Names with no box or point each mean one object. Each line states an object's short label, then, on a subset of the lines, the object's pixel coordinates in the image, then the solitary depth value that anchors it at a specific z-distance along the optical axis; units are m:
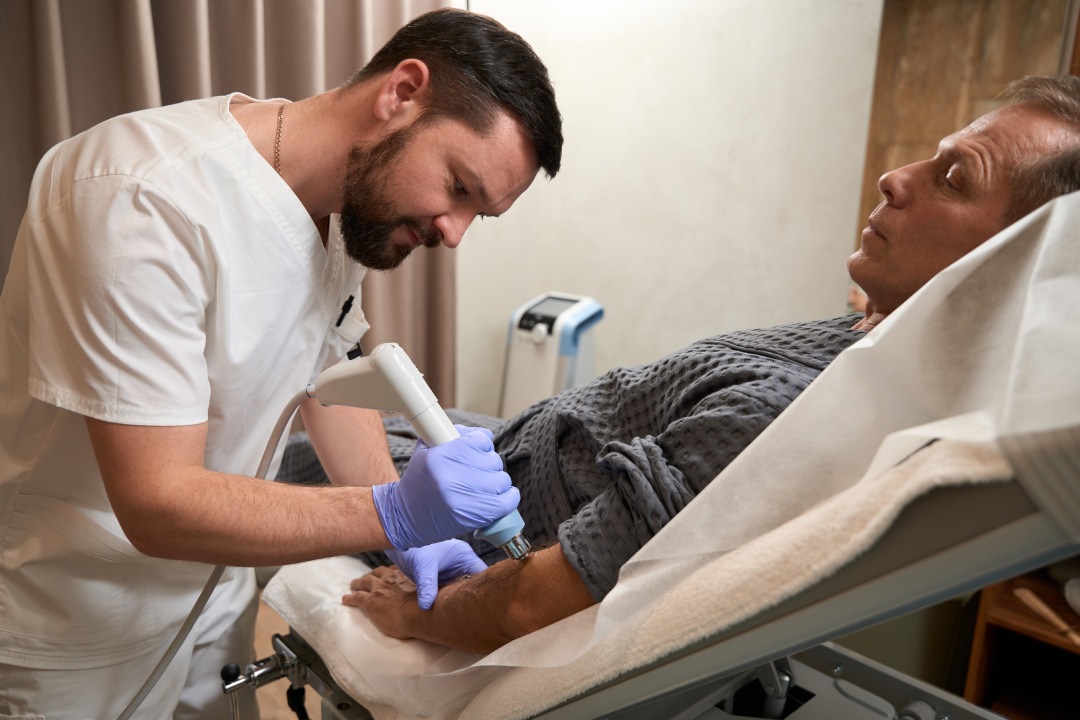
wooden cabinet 1.76
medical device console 2.90
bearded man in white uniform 0.89
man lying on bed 0.86
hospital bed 0.50
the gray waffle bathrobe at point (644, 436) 0.85
